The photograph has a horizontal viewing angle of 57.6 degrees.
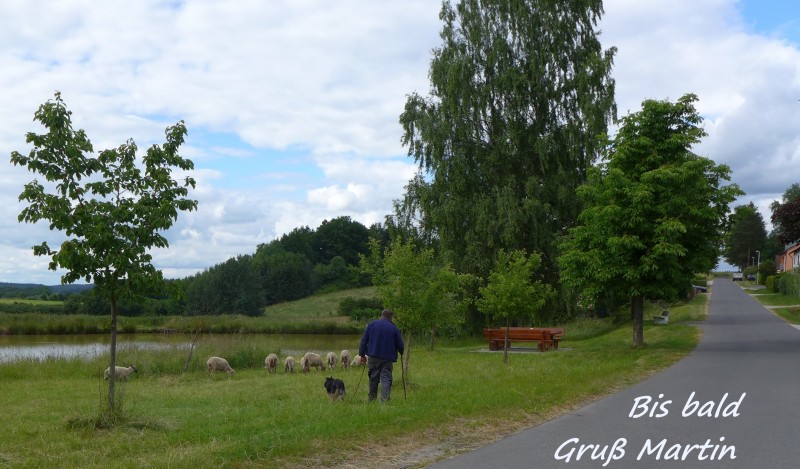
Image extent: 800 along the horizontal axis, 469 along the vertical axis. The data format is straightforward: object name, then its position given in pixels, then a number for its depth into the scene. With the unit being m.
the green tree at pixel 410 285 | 15.97
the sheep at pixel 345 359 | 22.87
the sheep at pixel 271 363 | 22.08
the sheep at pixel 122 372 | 19.17
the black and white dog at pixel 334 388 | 12.79
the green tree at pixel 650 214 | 22.94
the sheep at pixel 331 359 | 22.73
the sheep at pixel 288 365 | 21.95
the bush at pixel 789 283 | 54.89
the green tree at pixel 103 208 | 9.95
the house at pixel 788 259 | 75.94
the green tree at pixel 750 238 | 134.88
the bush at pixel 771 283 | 67.72
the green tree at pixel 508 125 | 31.66
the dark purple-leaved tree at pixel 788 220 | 40.78
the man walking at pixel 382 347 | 12.94
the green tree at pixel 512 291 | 21.70
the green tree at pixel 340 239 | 131.62
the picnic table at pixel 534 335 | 26.11
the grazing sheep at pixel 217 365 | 21.55
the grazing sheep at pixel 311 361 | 22.06
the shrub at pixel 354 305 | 71.69
